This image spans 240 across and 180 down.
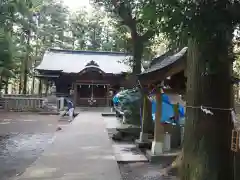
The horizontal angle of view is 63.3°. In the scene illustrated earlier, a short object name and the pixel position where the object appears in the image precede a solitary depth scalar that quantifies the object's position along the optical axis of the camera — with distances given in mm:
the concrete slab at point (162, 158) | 4905
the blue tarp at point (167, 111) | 5774
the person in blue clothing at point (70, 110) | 12131
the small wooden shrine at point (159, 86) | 4717
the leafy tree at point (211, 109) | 2280
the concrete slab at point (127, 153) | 5094
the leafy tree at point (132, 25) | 7381
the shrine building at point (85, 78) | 17462
